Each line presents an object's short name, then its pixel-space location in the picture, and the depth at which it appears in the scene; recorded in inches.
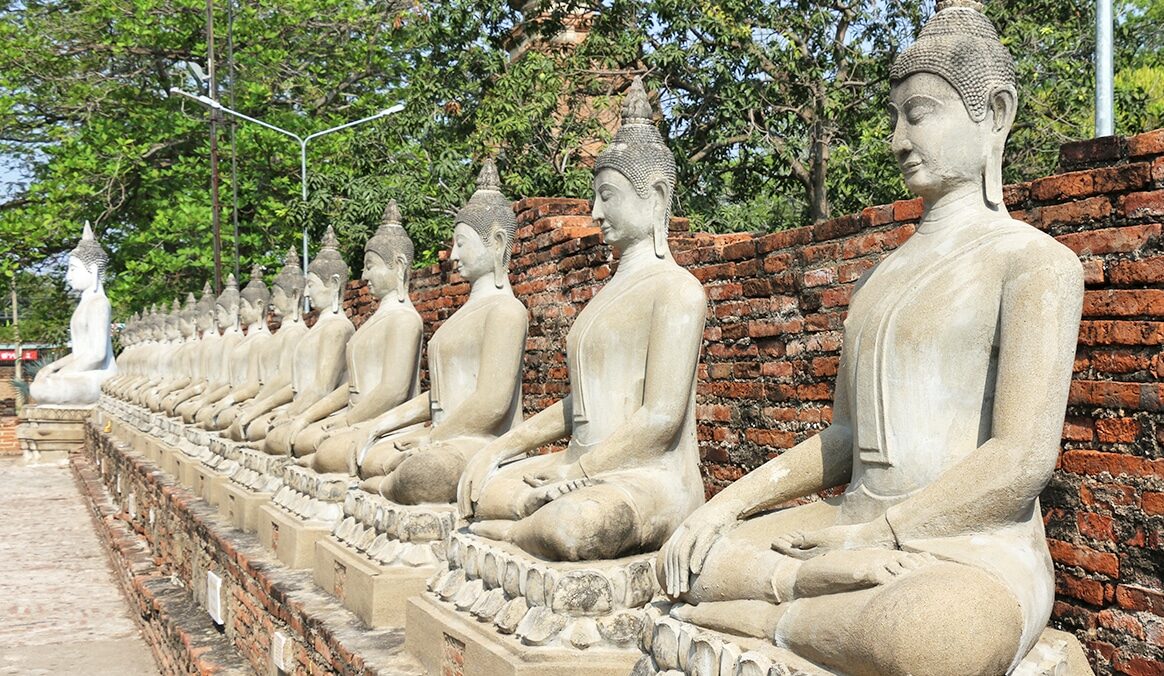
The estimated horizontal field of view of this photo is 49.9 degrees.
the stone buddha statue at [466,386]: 217.5
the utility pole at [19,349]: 1422.2
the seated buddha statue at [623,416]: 158.9
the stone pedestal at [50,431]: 812.6
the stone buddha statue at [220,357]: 502.6
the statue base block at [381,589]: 208.7
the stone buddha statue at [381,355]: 277.3
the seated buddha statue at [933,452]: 104.4
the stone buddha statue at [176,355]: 592.4
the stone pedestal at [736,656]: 109.8
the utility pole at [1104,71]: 225.9
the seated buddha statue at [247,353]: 450.6
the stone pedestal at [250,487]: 316.5
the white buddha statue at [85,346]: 846.5
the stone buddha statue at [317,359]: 331.3
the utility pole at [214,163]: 766.5
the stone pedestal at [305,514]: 263.7
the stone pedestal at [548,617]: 149.8
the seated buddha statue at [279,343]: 404.8
